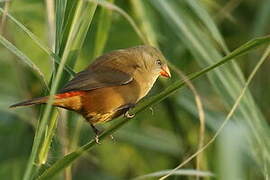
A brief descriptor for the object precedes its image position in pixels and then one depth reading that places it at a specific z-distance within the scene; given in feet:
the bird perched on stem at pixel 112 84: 17.74
